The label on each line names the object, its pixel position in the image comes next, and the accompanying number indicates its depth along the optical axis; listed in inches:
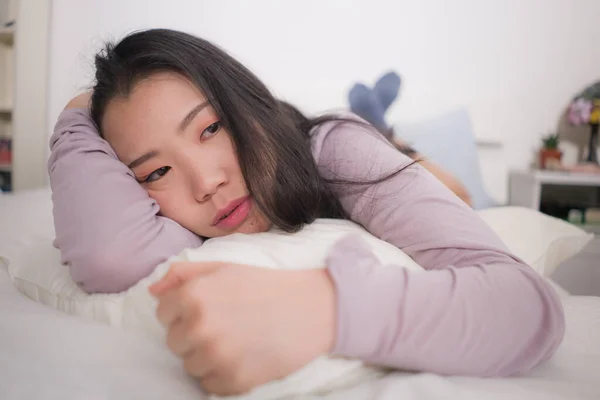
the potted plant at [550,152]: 62.6
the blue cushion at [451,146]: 54.1
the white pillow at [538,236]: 32.3
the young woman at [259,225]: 11.4
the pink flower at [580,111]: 61.1
